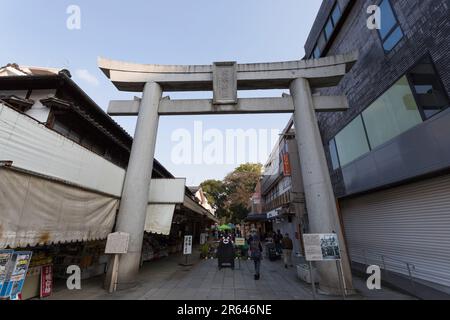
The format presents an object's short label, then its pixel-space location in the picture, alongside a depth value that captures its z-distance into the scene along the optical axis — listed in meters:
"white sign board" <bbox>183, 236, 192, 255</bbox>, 11.89
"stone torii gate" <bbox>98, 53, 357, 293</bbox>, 7.73
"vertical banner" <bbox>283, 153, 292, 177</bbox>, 14.89
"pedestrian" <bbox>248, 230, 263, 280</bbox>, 8.62
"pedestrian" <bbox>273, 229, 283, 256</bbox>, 14.57
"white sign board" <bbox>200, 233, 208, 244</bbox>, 21.38
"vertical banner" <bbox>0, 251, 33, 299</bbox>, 4.44
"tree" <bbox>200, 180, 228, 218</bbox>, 43.97
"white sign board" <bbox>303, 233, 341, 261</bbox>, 6.00
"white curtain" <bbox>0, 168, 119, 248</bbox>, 4.32
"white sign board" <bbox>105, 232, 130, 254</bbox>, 6.70
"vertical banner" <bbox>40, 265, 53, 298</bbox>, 5.91
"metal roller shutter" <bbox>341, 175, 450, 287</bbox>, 6.39
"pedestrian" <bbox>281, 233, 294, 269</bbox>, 11.53
